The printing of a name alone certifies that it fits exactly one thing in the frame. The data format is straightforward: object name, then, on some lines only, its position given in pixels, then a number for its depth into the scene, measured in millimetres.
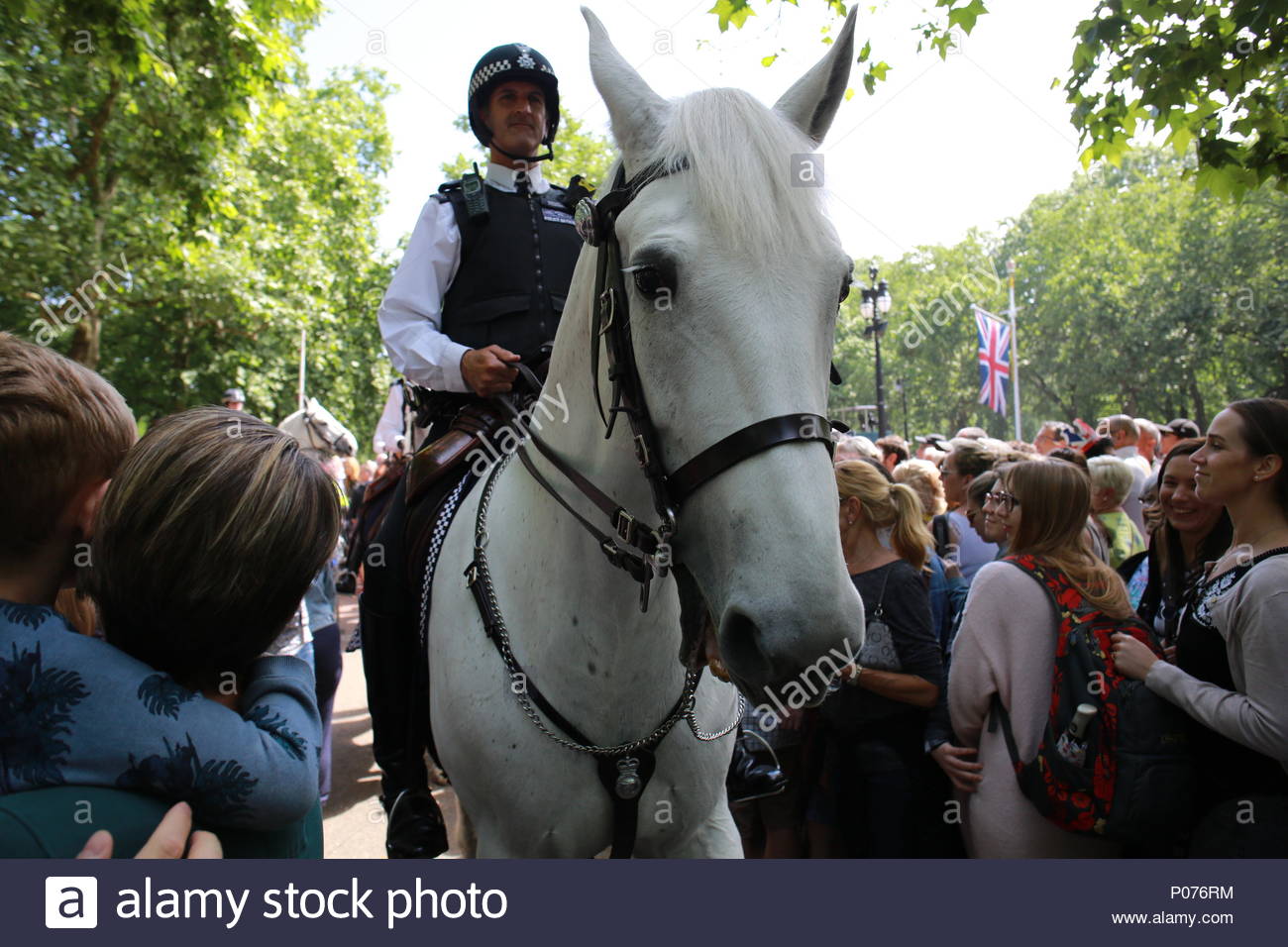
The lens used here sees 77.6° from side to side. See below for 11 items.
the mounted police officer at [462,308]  3029
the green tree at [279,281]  15969
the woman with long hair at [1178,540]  3672
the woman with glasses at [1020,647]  3035
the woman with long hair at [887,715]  3568
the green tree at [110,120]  6559
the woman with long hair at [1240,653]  2525
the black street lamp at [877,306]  12914
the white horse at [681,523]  1581
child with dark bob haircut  1282
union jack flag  13773
